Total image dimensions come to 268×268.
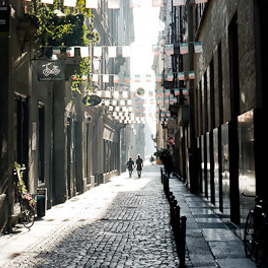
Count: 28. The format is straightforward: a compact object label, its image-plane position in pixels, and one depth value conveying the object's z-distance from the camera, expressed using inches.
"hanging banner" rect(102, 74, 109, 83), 865.8
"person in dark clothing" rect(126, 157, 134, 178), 1678.2
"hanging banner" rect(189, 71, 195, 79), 837.2
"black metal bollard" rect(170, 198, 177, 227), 377.1
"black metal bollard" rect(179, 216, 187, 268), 277.3
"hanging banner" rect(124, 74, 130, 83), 880.0
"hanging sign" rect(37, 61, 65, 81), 577.2
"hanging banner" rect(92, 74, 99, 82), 819.1
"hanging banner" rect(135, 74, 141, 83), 906.3
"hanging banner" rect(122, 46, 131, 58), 597.3
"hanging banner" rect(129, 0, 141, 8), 442.5
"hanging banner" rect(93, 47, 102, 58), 603.8
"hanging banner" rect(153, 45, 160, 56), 659.3
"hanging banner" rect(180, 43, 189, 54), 617.9
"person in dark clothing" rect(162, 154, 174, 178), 1483.8
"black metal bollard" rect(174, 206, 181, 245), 324.9
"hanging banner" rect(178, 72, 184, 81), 857.2
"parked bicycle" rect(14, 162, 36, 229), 479.2
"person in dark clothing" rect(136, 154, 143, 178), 1564.2
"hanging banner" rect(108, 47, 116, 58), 605.7
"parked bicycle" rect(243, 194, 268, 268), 265.4
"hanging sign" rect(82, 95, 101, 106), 927.0
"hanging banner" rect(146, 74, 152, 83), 918.6
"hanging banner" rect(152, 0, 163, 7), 442.0
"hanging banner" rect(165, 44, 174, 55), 611.2
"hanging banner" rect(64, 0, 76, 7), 445.1
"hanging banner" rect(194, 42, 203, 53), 622.6
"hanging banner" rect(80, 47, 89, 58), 600.5
